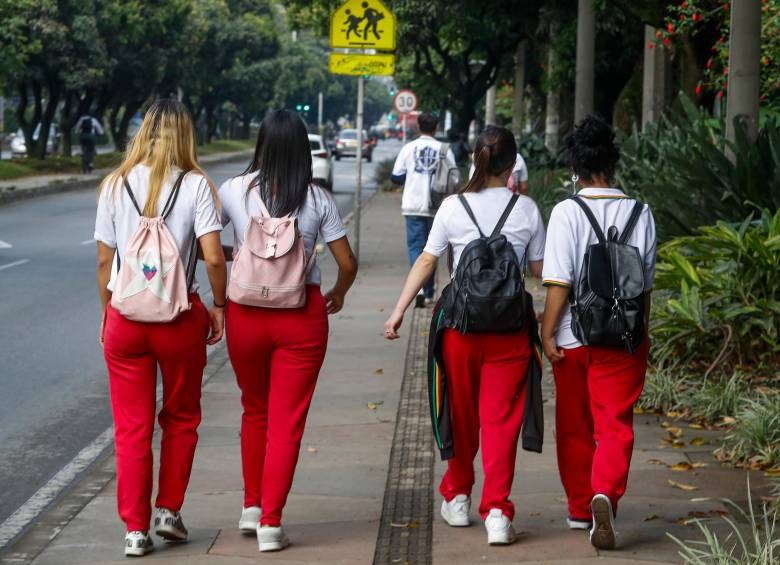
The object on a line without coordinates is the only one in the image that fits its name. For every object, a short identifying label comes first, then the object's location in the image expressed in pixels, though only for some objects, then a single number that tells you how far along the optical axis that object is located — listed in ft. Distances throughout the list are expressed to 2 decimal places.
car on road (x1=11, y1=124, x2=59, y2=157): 185.37
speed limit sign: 147.23
